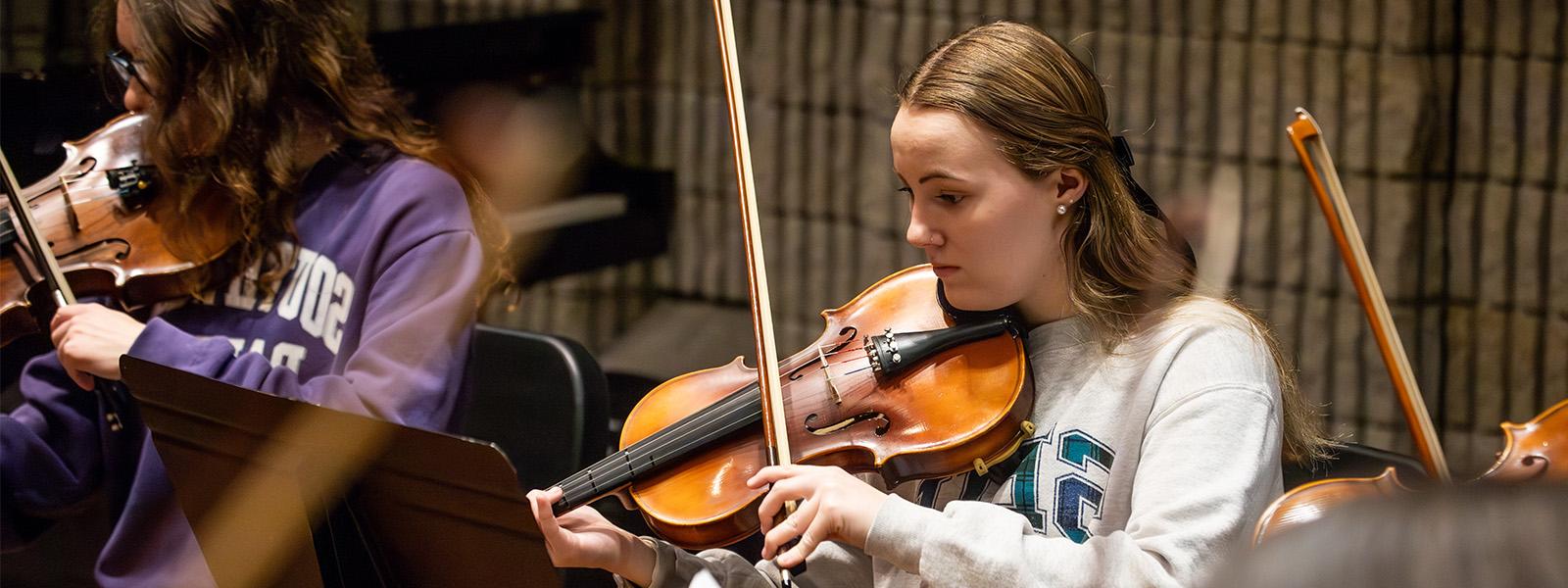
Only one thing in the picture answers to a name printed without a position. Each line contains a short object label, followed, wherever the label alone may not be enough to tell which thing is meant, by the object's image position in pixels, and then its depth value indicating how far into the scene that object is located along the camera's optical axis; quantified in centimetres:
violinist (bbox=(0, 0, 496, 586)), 492
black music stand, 445
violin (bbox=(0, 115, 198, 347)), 497
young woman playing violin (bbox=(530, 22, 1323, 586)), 443
